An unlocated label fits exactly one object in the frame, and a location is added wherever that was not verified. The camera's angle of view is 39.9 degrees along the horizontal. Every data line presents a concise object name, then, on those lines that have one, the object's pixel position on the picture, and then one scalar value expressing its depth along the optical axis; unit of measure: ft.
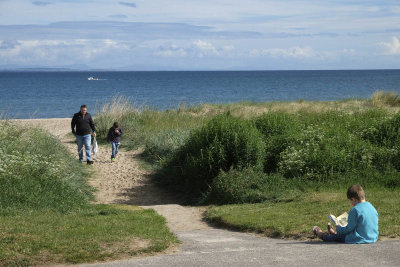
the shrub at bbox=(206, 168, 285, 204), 40.75
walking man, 56.54
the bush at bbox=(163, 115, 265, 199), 45.83
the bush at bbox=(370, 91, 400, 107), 99.30
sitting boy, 24.77
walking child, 61.26
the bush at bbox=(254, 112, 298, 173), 47.09
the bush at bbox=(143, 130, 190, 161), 61.11
